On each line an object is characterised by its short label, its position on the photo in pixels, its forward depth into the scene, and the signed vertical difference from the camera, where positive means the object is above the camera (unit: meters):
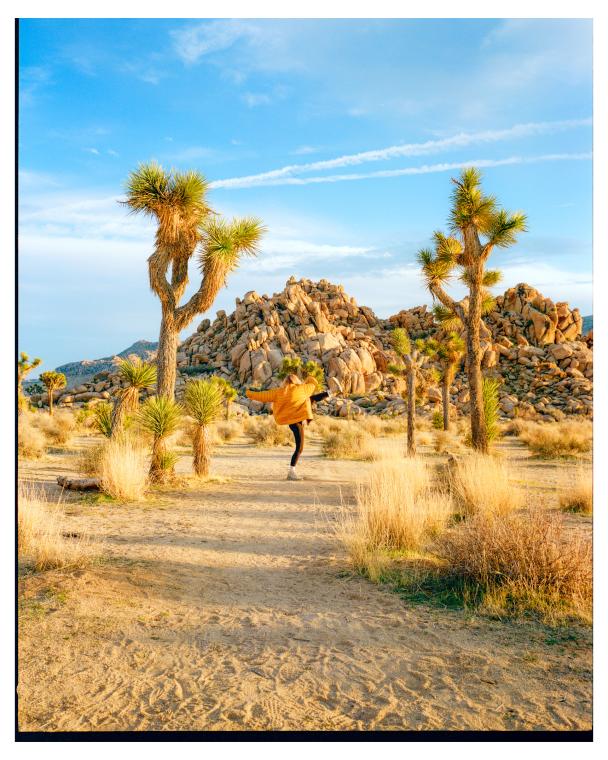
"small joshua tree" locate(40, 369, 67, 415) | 33.38 +0.90
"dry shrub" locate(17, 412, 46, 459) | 14.75 -1.29
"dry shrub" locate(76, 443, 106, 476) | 11.76 -1.37
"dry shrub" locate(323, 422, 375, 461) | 18.72 -1.74
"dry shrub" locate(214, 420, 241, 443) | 26.07 -1.75
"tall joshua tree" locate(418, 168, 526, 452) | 13.49 +3.48
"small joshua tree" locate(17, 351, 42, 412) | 23.81 +1.20
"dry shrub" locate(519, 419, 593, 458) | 18.25 -1.58
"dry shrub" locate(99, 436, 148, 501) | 9.76 -1.36
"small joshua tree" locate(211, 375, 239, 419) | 34.88 +0.04
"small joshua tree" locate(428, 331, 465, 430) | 30.50 +2.05
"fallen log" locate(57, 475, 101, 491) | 10.20 -1.57
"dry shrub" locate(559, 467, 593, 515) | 8.77 -1.59
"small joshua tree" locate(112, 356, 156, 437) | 11.59 +0.20
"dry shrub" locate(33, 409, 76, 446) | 19.61 -1.20
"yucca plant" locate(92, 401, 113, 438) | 12.25 -0.52
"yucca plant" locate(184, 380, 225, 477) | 11.64 -0.33
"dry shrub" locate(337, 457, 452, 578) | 6.02 -1.47
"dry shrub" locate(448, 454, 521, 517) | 8.09 -1.39
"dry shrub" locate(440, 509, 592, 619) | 4.76 -1.49
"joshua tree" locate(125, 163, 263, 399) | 11.43 +3.11
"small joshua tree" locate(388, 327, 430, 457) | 19.06 +0.98
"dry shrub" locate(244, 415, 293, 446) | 23.63 -1.72
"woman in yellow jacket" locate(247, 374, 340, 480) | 11.90 -0.13
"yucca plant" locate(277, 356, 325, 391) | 36.12 +1.74
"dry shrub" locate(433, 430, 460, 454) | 22.05 -1.98
